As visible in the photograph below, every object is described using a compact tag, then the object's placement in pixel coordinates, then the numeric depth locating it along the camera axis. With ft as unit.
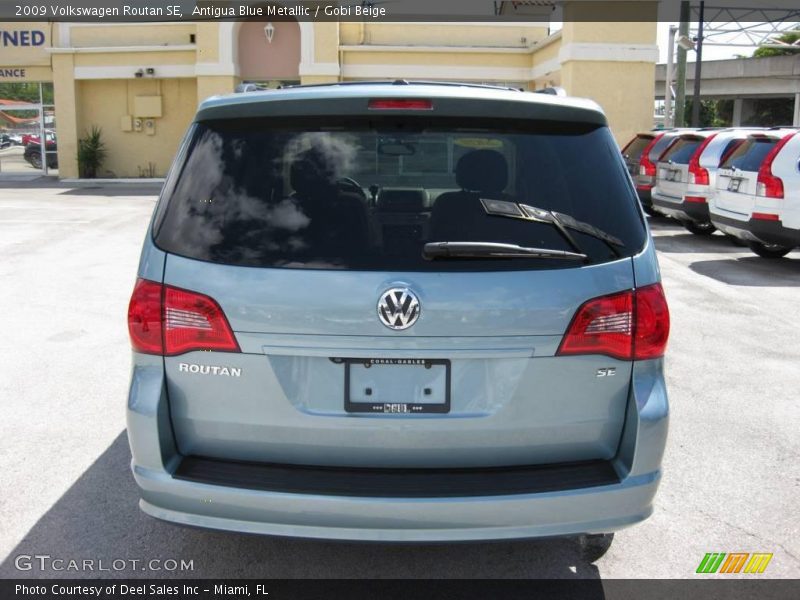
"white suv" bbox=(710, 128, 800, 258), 39.22
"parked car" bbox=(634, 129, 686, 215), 57.57
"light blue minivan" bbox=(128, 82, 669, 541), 10.13
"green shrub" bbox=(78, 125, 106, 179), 99.96
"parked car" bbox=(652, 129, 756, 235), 50.56
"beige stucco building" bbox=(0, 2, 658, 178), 95.40
